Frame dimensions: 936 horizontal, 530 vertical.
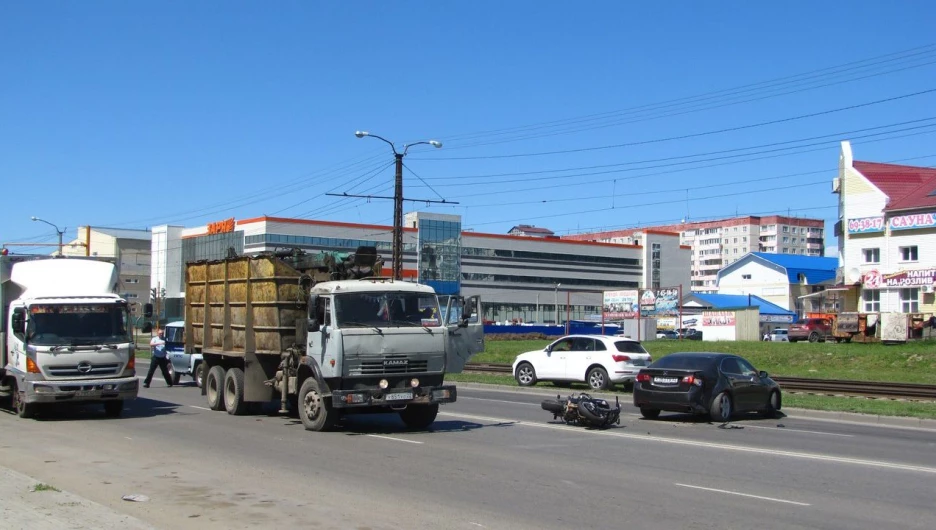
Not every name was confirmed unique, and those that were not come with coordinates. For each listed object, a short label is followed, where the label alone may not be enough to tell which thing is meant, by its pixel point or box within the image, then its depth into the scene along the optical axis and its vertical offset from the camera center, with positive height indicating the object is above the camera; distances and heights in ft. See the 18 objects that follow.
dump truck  49.98 -0.75
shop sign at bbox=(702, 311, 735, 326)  187.01 +1.46
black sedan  60.70 -4.13
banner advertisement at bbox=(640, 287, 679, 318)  174.09 +4.35
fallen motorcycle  56.13 -5.29
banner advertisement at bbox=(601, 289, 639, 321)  180.34 +4.24
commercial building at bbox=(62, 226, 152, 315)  358.02 +30.08
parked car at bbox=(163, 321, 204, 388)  93.04 -3.24
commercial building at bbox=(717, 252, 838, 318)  305.73 +16.51
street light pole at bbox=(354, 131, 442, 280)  117.19 +15.99
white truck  56.75 -0.80
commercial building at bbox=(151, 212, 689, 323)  319.68 +27.47
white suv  85.35 -3.44
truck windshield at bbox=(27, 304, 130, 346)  57.62 +0.04
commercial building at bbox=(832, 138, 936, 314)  182.19 +18.83
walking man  90.58 -3.29
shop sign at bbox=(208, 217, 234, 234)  322.34 +35.03
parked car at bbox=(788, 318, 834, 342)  192.39 -1.02
